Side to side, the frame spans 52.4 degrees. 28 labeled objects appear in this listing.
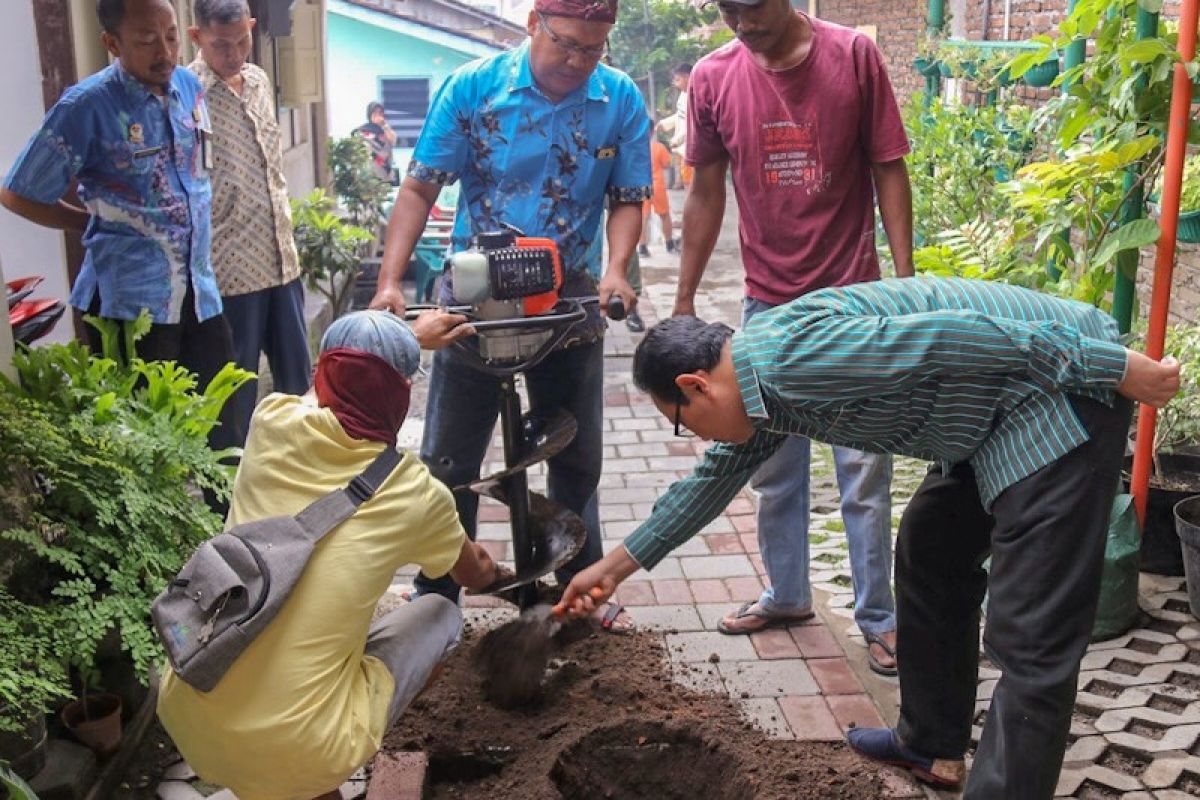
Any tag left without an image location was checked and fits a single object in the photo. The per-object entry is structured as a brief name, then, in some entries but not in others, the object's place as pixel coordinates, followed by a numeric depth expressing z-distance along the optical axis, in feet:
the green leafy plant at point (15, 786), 8.32
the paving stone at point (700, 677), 13.42
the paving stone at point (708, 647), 14.14
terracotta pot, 11.00
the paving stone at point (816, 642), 14.10
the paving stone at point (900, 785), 11.41
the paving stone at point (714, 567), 16.49
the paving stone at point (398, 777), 10.71
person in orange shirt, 44.75
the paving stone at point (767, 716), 12.53
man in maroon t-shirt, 13.48
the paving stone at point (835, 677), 13.30
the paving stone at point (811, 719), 12.44
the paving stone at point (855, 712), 12.61
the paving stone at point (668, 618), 14.94
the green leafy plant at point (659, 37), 68.54
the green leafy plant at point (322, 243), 28.32
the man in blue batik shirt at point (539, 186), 13.47
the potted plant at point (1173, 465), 15.88
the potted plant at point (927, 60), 31.96
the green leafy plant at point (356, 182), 40.57
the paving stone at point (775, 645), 14.11
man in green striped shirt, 9.04
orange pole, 13.78
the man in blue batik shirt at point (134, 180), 14.44
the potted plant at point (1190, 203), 14.98
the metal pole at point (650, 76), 67.62
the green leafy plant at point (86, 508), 9.95
